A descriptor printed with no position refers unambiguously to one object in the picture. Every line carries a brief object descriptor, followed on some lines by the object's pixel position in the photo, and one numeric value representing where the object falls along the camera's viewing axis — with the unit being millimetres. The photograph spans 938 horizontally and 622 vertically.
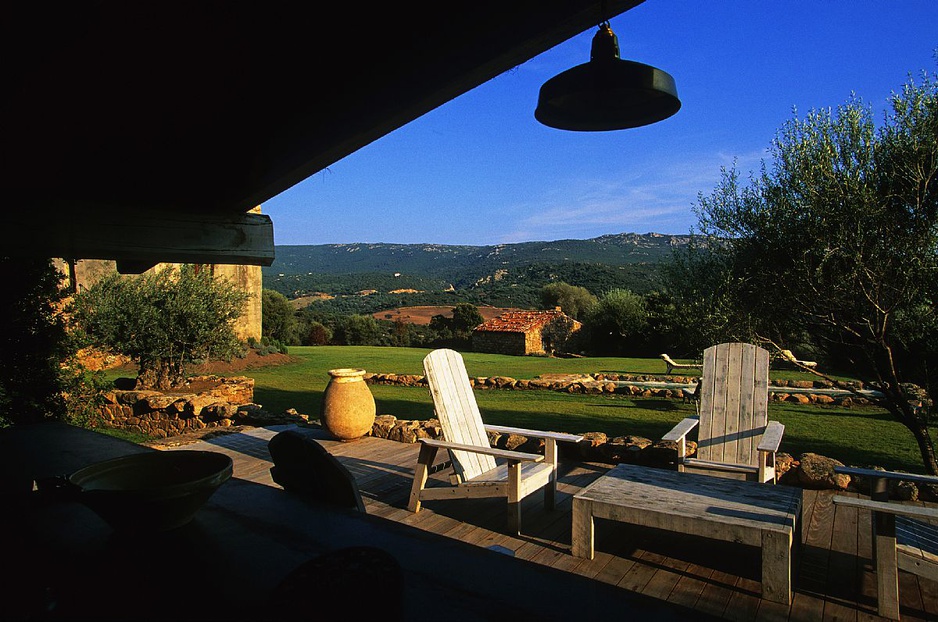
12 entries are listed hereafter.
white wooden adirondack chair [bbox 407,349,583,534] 3676
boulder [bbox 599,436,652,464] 5145
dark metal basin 1166
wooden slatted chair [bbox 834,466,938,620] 2578
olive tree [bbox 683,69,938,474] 5211
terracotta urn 6039
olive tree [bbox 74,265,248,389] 9641
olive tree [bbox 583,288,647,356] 21394
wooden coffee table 2771
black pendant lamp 1803
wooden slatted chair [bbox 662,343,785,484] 4273
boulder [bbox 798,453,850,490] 4434
